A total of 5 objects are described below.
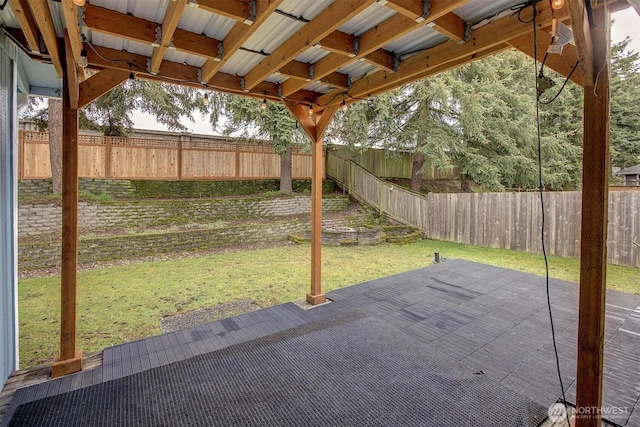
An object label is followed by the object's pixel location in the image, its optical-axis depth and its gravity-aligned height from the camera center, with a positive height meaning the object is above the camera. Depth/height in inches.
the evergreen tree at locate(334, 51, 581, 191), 342.3 +94.7
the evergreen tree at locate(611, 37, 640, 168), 424.7 +120.1
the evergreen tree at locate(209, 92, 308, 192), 350.3 +100.6
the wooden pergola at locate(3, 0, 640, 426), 63.1 +49.4
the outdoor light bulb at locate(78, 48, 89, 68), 91.6 +42.9
